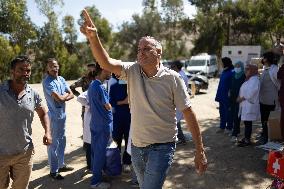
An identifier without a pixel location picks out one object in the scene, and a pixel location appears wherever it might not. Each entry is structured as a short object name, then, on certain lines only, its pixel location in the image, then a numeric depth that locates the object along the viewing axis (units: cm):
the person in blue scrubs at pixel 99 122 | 539
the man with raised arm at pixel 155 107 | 337
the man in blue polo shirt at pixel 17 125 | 393
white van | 3082
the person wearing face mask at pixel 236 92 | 848
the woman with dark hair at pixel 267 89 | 764
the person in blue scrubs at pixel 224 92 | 901
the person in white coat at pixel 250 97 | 752
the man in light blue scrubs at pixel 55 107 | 594
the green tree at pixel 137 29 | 4616
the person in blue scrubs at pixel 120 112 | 606
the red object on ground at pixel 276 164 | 459
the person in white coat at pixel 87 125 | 603
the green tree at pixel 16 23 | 2975
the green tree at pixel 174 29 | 4375
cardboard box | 696
